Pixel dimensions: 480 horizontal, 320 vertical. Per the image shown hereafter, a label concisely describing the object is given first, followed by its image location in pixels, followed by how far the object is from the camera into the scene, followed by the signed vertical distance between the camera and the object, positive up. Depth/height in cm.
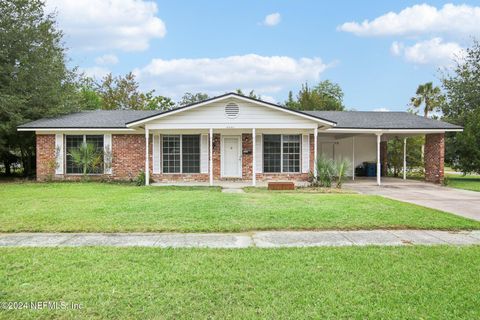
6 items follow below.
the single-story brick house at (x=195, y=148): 1684 +50
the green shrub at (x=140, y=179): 1570 -92
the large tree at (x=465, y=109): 1890 +320
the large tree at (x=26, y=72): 1798 +463
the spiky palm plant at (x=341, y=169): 1496 -46
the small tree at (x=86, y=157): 1652 +8
